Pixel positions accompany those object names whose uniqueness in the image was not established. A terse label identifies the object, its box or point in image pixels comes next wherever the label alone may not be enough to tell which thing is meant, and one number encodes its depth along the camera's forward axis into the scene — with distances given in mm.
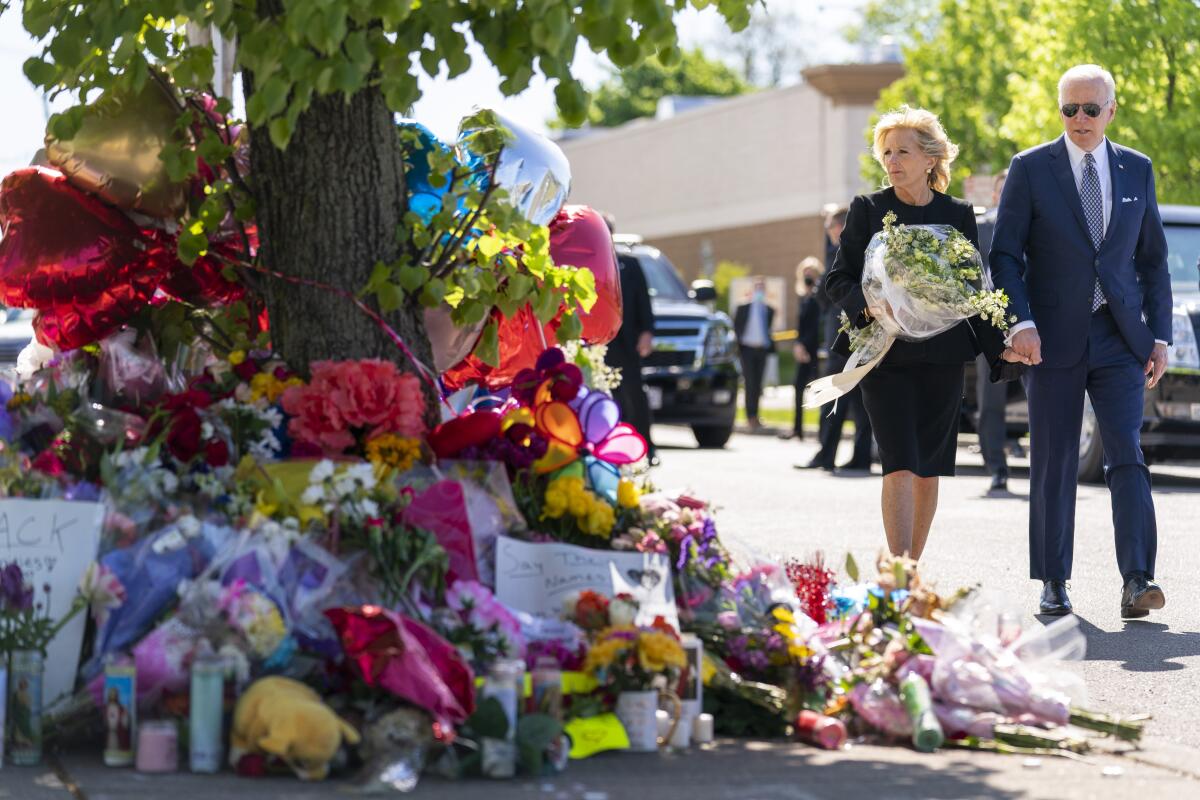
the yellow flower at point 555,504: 11578
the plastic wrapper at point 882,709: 10844
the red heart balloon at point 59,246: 12906
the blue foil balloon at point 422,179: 13016
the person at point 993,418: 28547
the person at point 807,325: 41562
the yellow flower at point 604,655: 10312
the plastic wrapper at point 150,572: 10344
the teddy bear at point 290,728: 9367
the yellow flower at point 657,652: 10289
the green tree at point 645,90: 166250
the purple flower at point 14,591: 10352
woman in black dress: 15055
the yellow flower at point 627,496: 11883
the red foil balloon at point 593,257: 14234
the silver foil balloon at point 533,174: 13352
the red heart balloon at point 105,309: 13047
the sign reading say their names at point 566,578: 11195
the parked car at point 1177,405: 28562
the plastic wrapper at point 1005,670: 11008
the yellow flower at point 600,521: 11547
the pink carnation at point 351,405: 11469
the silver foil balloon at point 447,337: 13273
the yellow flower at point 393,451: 11477
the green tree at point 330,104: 10711
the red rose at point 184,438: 11359
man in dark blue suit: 15594
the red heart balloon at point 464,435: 11766
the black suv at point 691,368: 40656
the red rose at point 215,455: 11391
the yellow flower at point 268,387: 12047
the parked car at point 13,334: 38969
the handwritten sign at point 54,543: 10562
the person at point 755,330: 49406
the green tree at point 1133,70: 48687
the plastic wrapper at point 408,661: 9500
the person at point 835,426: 32062
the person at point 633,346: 30797
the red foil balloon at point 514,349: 13625
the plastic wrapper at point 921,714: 10578
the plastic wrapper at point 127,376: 12680
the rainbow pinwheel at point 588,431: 12195
